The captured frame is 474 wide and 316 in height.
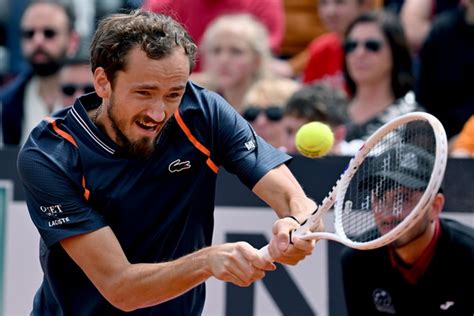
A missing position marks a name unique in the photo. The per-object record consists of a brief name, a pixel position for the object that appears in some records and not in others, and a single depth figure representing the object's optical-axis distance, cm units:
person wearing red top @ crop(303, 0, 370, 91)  1777
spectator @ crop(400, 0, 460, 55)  1786
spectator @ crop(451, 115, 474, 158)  1453
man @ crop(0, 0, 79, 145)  1666
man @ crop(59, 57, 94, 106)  1625
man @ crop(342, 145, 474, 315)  1150
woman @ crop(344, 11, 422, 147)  1588
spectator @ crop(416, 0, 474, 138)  1639
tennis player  848
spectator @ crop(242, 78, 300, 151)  1525
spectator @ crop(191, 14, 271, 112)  1653
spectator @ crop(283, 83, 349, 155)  1499
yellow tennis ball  1020
